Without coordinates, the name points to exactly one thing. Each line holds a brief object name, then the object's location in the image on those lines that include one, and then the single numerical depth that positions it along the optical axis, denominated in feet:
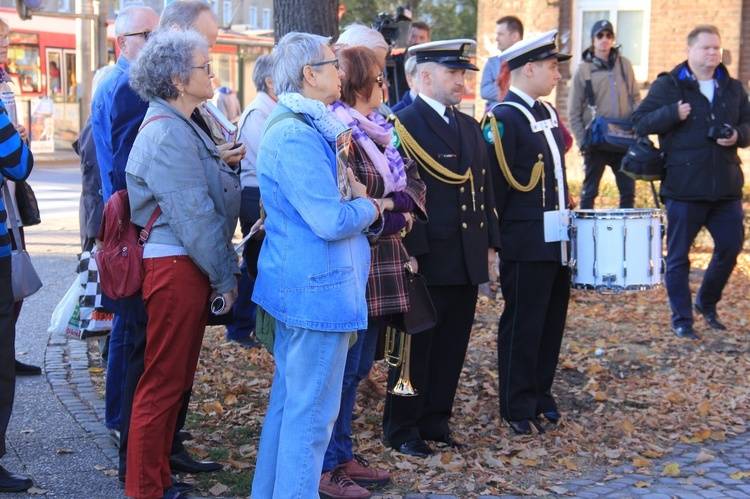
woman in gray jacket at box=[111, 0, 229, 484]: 14.11
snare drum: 17.62
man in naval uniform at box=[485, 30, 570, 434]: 17.76
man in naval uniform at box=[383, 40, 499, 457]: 16.33
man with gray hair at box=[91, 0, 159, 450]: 14.92
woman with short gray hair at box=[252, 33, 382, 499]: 12.22
